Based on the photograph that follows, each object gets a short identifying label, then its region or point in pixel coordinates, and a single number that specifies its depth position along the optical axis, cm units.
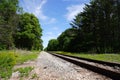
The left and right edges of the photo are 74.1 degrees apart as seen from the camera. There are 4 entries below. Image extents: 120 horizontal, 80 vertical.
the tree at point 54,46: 5849
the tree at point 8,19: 1436
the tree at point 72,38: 2613
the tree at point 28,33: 2390
